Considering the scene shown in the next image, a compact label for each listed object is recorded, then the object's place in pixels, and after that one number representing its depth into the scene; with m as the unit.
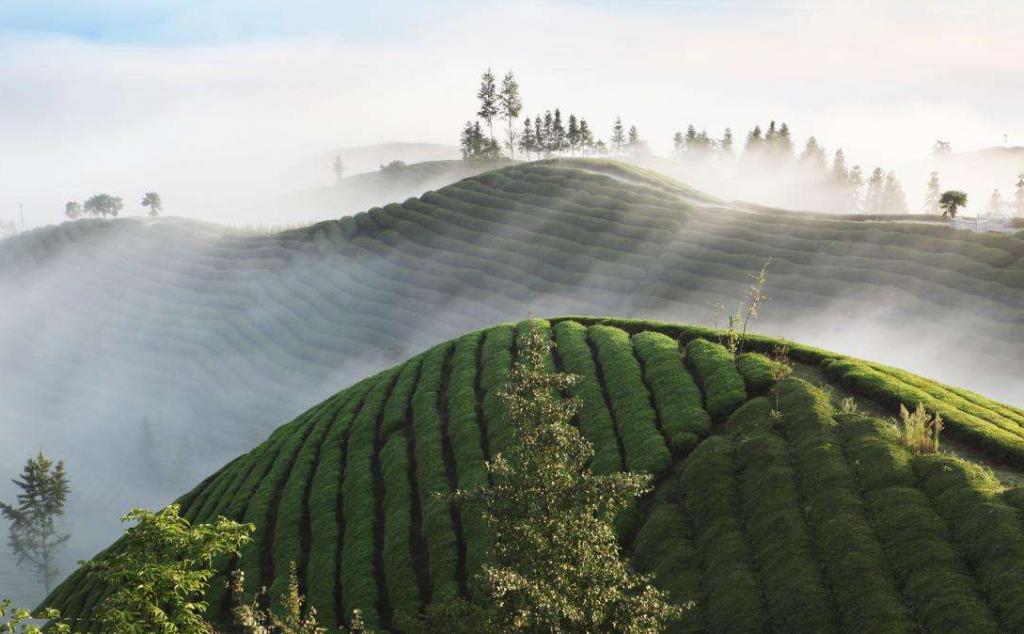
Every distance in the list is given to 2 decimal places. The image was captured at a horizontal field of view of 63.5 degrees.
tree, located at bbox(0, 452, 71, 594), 94.88
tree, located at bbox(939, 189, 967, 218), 97.38
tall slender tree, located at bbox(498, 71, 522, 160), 191.62
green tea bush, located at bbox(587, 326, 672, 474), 37.00
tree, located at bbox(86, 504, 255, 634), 20.02
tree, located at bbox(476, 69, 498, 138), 188.88
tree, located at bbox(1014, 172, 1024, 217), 197.75
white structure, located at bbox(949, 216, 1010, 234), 93.69
